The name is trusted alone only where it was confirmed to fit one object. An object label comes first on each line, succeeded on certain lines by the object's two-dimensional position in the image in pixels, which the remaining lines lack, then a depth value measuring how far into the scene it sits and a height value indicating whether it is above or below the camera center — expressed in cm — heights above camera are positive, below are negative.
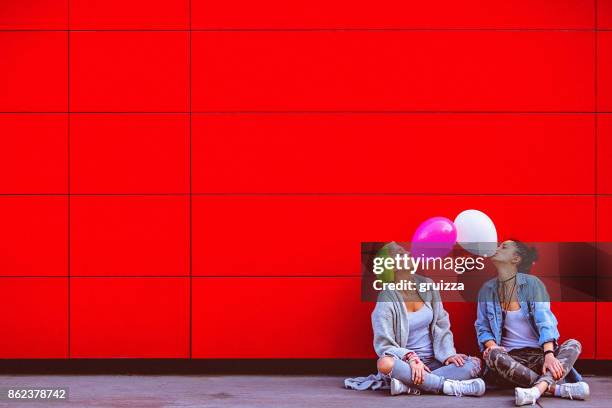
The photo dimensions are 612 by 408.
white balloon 634 -25
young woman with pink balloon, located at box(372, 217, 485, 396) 556 -115
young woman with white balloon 548 -108
